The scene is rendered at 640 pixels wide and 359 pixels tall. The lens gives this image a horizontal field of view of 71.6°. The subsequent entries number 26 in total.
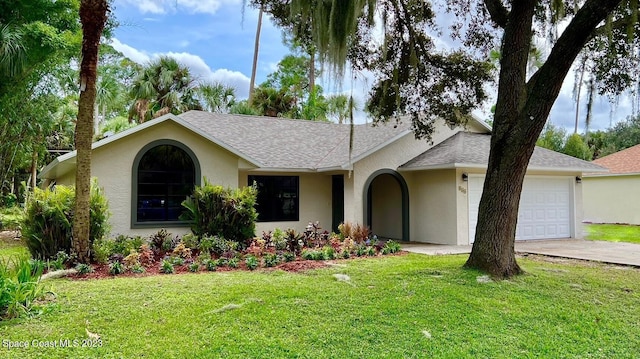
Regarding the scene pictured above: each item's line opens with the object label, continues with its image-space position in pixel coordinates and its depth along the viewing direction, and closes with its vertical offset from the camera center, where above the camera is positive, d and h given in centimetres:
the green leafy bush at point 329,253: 987 -126
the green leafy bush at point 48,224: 875 -50
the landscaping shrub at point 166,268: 825 -130
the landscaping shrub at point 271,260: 895 -128
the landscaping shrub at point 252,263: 869 -129
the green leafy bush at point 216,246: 1009 -109
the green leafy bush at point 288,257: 949 -128
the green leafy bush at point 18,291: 503 -109
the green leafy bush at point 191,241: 1035 -102
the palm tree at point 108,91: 2194 +546
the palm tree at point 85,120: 834 +151
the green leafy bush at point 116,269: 794 -126
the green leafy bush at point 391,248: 1099 -128
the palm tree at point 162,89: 2131 +534
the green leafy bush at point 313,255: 974 -128
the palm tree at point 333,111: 2855 +582
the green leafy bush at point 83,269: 782 -123
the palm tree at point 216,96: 2291 +537
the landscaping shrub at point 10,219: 1777 -81
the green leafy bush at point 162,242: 1033 -104
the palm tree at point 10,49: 1079 +371
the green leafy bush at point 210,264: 856 -130
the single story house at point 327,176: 1170 +65
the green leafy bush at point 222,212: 1097 -35
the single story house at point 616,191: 2073 +20
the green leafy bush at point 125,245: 945 -102
